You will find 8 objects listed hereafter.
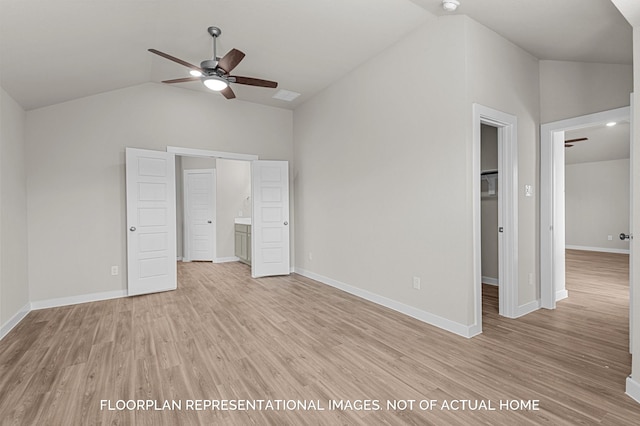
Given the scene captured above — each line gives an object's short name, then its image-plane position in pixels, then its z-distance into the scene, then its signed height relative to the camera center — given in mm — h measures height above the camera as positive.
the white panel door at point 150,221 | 4324 -120
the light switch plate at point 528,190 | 3469 +204
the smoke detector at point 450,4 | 2661 +1798
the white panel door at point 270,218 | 5438 -123
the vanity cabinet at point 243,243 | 6465 -681
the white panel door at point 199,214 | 7246 -40
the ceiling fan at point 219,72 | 2967 +1485
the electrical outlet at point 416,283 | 3342 -801
